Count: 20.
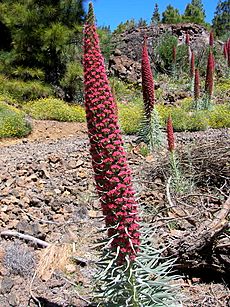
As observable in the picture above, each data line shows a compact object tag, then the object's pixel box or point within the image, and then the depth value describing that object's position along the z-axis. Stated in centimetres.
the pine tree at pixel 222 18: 4038
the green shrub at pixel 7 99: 1084
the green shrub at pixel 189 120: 735
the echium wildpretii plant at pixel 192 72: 966
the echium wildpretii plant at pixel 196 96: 750
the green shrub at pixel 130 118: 753
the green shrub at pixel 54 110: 972
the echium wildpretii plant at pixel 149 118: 509
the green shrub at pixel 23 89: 1149
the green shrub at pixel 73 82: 1172
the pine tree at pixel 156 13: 2638
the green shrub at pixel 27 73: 1173
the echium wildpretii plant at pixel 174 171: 332
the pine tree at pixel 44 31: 1156
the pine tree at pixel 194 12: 3170
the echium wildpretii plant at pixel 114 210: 148
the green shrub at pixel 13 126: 805
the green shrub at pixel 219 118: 758
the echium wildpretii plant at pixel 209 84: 714
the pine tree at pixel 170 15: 2893
